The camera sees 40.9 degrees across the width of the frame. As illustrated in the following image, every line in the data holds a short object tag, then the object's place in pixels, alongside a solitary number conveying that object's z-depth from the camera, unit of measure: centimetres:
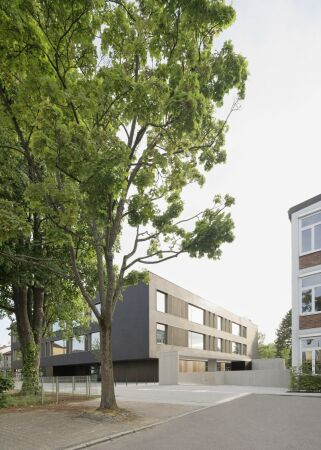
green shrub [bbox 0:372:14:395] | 1496
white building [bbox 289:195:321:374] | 2262
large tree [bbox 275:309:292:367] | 8594
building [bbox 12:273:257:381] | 4212
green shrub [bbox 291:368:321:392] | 2083
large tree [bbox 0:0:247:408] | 1030
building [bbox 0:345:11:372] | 10088
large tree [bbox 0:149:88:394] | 1414
